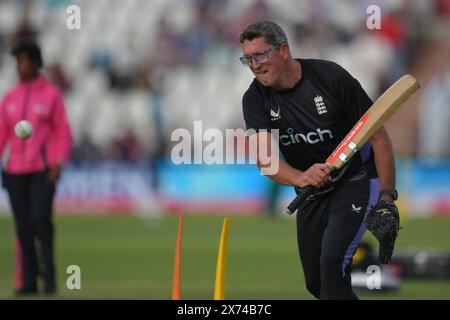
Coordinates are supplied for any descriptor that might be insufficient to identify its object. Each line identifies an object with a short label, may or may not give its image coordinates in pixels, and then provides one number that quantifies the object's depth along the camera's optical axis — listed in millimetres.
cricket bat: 7531
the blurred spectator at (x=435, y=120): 25375
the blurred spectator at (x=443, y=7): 28297
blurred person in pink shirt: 11555
